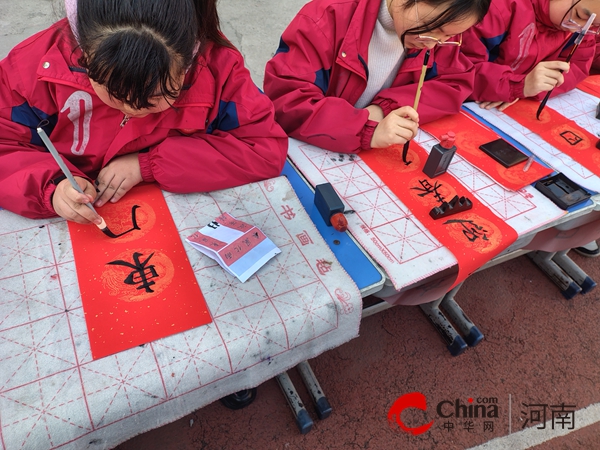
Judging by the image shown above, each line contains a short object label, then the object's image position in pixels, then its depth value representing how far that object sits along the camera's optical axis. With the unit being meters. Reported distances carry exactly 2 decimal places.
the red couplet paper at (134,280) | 0.65
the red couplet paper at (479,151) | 1.01
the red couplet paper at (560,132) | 1.11
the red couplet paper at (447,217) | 0.85
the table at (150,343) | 0.58
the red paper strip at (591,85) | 1.38
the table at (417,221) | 0.82
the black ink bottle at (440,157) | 0.93
